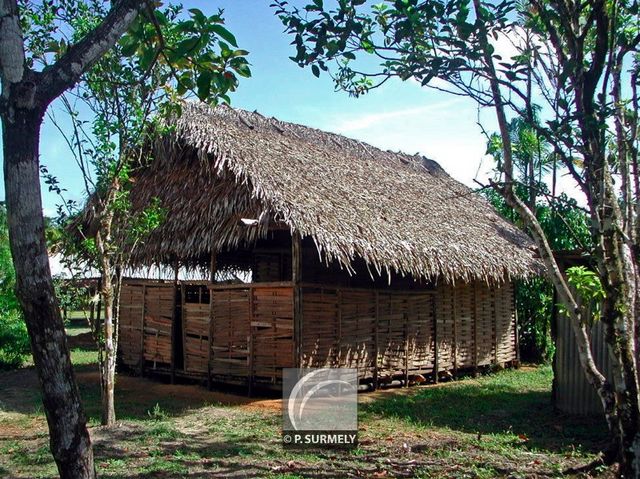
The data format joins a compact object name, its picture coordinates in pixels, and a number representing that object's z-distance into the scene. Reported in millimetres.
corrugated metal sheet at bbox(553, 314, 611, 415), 7859
